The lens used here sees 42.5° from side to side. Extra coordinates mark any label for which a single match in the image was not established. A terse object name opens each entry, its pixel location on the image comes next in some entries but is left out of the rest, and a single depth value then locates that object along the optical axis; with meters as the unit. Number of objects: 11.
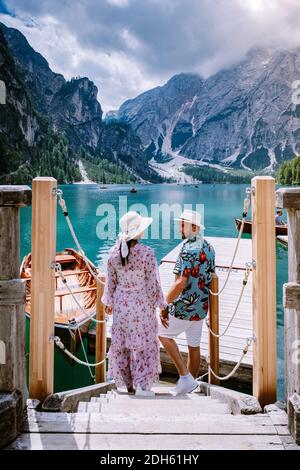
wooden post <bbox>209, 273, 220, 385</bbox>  4.30
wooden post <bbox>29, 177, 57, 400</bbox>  2.98
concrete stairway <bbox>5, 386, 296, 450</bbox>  2.45
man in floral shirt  3.79
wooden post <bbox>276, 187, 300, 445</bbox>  2.60
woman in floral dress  3.44
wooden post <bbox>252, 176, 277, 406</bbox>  2.97
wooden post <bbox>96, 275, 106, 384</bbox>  4.22
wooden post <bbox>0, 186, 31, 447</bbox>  2.62
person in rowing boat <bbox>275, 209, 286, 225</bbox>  22.93
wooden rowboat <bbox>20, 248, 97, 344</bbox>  8.15
